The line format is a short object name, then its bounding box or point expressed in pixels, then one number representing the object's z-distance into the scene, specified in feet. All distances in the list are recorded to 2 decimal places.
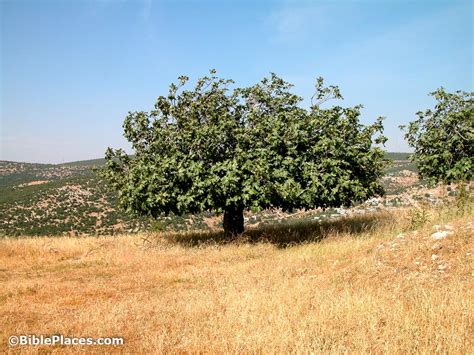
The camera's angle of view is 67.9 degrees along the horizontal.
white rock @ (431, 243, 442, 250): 29.36
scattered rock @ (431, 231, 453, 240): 31.01
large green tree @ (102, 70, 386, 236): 47.09
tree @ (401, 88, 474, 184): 55.11
